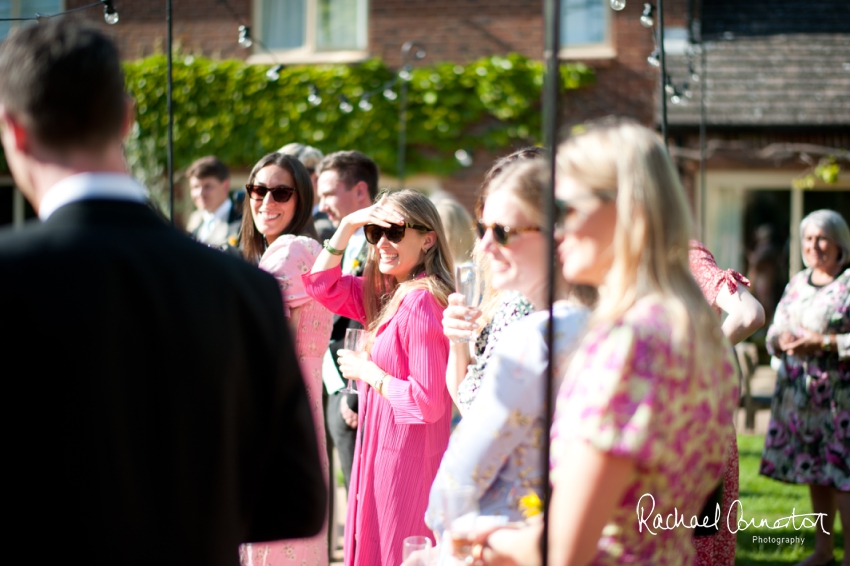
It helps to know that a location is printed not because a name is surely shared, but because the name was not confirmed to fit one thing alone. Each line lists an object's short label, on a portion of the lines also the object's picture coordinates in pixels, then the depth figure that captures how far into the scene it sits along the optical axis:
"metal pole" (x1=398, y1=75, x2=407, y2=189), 10.98
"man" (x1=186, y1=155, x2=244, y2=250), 5.94
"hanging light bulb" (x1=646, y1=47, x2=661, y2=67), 4.67
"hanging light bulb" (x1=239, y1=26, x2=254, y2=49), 6.29
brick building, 10.30
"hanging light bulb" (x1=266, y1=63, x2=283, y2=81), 6.71
